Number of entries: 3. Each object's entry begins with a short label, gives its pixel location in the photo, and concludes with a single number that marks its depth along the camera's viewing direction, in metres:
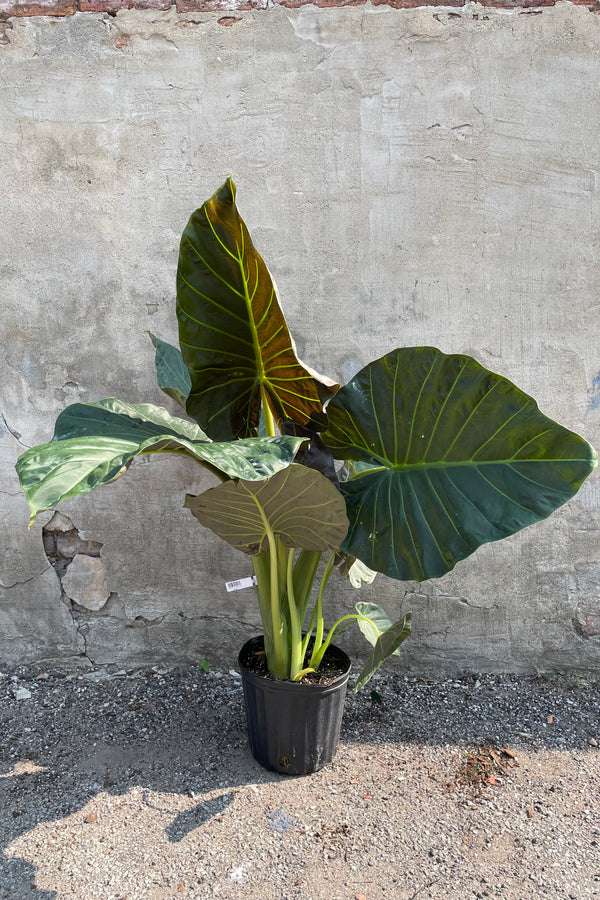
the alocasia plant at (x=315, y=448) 1.38
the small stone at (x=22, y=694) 2.14
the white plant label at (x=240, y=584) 1.92
